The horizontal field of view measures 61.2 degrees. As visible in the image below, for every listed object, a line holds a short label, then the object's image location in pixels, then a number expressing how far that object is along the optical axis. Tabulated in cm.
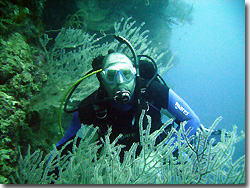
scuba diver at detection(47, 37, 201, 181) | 96
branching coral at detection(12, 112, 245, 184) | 69
